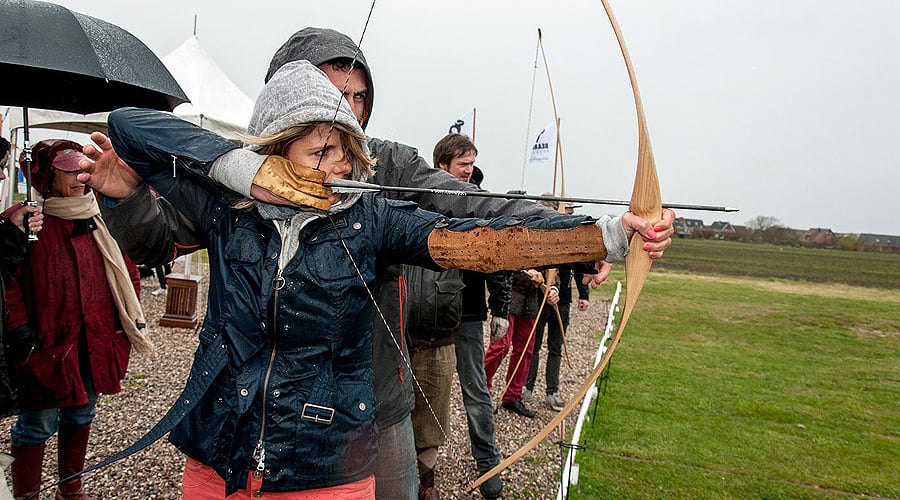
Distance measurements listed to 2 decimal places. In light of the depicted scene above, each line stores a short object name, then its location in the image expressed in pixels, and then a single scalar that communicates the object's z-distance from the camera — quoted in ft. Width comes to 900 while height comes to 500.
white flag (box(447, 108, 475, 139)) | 20.17
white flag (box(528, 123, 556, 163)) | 17.94
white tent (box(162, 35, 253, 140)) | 25.39
